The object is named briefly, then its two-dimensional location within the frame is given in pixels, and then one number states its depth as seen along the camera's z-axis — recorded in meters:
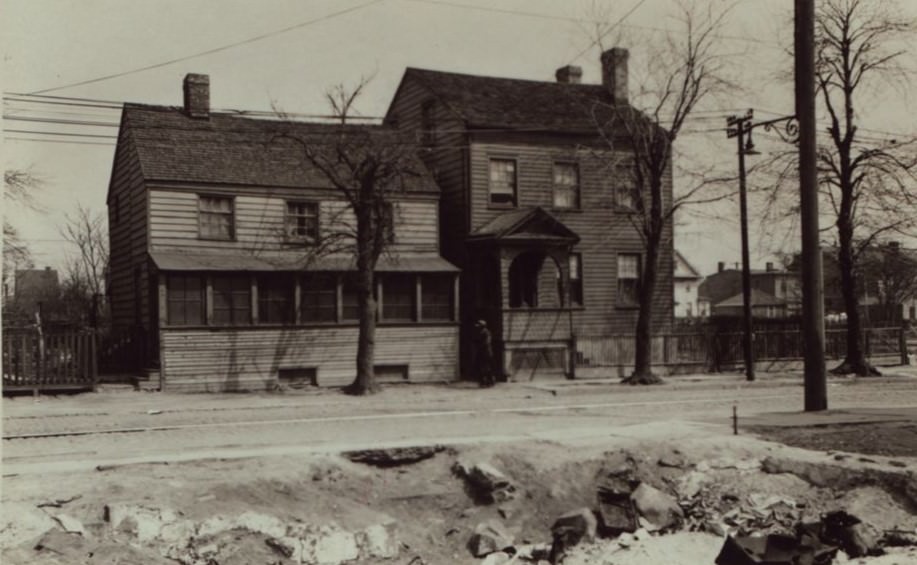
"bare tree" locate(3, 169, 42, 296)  24.50
